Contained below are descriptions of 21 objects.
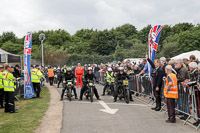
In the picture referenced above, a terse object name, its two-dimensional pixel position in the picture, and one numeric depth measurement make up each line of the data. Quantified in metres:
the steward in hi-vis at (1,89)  9.99
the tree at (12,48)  76.56
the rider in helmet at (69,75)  12.82
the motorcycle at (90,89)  11.95
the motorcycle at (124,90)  11.26
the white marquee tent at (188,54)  25.16
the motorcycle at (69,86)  12.44
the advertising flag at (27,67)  12.95
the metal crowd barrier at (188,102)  6.66
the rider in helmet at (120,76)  11.78
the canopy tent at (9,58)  15.85
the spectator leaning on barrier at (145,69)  12.47
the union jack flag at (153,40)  10.83
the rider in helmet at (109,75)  14.07
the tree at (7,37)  87.06
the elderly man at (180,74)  7.84
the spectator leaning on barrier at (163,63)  9.62
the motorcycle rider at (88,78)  12.50
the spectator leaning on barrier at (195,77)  6.59
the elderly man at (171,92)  7.26
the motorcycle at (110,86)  13.81
